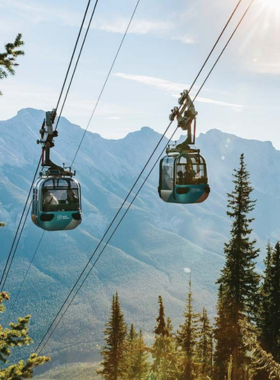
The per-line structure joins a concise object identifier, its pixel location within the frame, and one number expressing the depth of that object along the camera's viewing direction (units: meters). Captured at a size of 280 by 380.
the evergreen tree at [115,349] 42.44
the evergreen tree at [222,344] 31.34
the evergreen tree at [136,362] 51.51
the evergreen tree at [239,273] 29.78
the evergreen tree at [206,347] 44.84
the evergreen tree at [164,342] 38.06
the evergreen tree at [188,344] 32.97
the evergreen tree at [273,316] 29.06
